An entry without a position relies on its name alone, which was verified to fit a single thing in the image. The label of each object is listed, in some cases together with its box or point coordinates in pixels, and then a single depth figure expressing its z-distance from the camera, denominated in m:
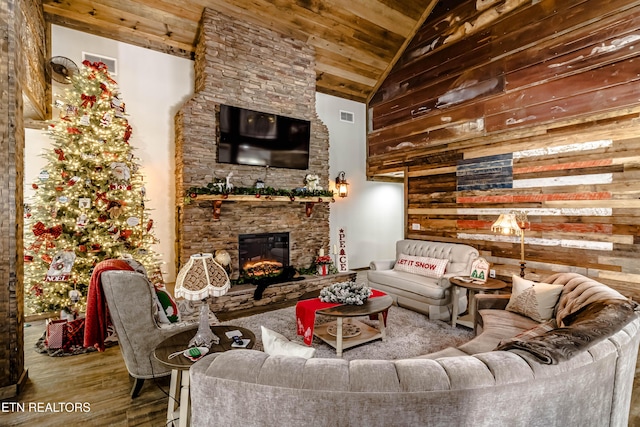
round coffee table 3.09
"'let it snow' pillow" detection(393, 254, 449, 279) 4.39
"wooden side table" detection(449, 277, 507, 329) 3.59
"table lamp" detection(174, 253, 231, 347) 1.96
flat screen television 5.04
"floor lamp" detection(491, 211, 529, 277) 3.73
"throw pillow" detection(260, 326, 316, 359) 1.39
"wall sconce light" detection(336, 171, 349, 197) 6.73
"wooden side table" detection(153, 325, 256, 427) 1.70
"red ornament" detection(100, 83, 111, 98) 3.99
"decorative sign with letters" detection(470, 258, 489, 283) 3.81
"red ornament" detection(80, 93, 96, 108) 3.85
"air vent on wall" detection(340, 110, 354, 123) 6.97
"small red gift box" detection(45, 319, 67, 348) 3.20
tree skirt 3.15
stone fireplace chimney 4.79
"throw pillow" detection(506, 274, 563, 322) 2.72
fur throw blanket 1.28
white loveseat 4.05
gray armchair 2.20
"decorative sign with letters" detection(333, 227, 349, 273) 6.09
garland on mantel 4.53
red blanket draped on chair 2.27
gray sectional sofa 1.05
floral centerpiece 3.30
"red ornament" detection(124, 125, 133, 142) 4.17
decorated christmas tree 3.70
